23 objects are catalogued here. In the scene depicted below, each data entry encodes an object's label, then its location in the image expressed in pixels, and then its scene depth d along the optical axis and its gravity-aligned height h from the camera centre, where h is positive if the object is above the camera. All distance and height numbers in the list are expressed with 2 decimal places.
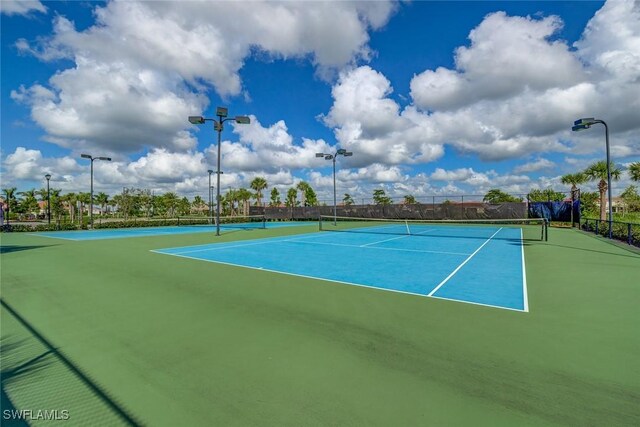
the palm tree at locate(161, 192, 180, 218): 83.38 +2.44
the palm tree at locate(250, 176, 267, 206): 69.06 +5.29
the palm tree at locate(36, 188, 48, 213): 63.97 +3.73
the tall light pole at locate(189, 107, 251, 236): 19.08 +5.46
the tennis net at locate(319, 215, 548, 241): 20.88 -2.00
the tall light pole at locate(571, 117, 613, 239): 15.27 +3.88
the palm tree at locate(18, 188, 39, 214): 68.00 +2.24
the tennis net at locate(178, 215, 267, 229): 37.98 -1.66
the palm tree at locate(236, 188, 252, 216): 80.04 +3.51
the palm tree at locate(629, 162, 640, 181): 29.80 +3.03
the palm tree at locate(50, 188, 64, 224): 52.71 +1.85
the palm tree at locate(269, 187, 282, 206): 82.88 +2.86
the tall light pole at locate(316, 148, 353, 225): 26.17 +4.41
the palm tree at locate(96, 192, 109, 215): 76.56 +3.01
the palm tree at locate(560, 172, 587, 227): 41.56 +3.35
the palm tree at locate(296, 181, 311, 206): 76.69 +4.75
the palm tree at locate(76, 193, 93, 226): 65.49 +2.97
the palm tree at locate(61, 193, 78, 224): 64.29 +2.60
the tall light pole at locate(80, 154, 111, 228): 27.19 +4.65
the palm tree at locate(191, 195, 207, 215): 115.79 +1.57
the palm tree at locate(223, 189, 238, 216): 85.19 +2.59
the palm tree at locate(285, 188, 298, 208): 78.75 +2.91
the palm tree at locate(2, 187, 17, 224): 62.00 +3.48
